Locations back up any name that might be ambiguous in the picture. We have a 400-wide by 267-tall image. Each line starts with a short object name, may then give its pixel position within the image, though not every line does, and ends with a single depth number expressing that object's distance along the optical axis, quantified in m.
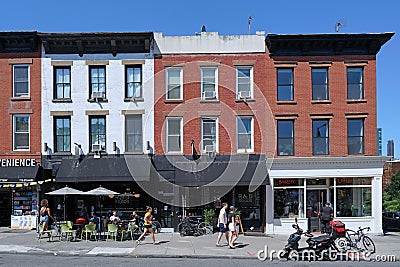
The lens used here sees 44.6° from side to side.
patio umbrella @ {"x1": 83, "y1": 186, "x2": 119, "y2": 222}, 21.34
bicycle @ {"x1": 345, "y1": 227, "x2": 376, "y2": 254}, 17.72
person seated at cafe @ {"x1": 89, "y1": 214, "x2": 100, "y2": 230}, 21.68
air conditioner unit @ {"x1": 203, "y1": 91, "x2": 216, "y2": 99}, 25.36
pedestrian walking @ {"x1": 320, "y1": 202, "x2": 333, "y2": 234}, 22.28
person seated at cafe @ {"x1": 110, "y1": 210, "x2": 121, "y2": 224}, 21.44
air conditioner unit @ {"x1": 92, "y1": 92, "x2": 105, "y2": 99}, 25.14
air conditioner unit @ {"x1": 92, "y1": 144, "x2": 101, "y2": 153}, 24.80
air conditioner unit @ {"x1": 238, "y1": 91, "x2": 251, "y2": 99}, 25.31
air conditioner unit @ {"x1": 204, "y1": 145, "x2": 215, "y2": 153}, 24.97
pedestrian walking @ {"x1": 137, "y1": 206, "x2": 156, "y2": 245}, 19.61
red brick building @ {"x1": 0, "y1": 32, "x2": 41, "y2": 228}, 24.91
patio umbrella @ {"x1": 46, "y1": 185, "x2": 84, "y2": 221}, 21.20
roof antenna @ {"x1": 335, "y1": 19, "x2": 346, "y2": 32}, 26.72
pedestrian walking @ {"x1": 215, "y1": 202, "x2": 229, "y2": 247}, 19.16
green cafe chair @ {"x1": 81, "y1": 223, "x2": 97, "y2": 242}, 20.36
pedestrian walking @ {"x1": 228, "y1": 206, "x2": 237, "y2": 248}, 18.77
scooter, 15.95
